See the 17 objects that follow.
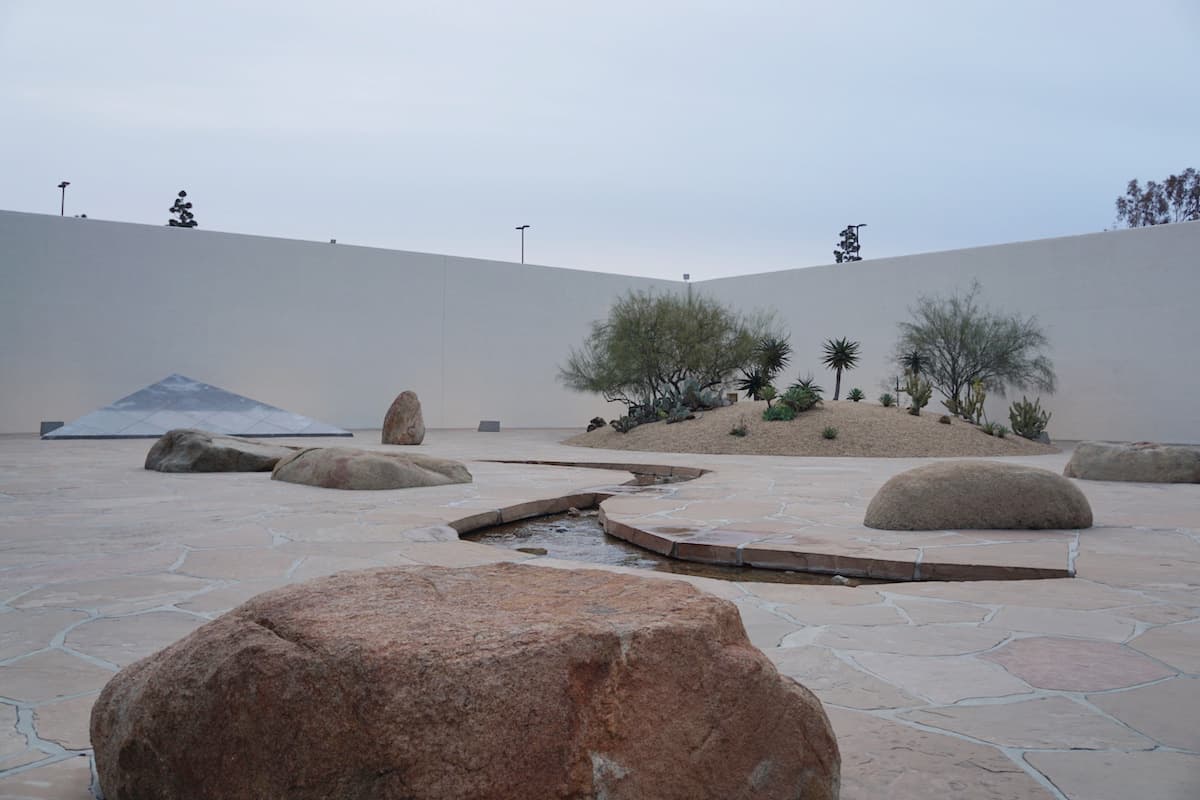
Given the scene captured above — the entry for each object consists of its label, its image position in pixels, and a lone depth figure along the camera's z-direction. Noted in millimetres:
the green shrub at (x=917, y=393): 15008
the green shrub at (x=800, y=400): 14672
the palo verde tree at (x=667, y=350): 16500
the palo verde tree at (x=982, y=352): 18000
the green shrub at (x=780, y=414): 14312
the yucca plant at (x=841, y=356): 15609
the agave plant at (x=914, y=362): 17438
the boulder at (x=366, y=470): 7426
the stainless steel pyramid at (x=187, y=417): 15195
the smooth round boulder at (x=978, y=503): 5320
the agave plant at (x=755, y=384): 15883
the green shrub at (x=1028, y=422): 16078
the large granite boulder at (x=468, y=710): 1406
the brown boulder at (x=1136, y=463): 8398
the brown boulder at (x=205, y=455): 9211
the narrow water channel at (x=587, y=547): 4395
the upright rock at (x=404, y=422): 14250
